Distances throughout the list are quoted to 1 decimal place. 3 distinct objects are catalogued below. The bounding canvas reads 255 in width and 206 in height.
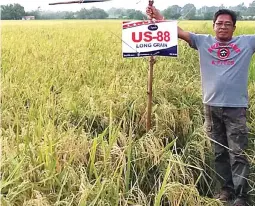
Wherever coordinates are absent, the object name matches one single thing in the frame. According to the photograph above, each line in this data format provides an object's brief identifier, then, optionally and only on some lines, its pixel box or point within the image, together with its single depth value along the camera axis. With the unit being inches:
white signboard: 94.2
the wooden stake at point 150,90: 98.8
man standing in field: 99.0
